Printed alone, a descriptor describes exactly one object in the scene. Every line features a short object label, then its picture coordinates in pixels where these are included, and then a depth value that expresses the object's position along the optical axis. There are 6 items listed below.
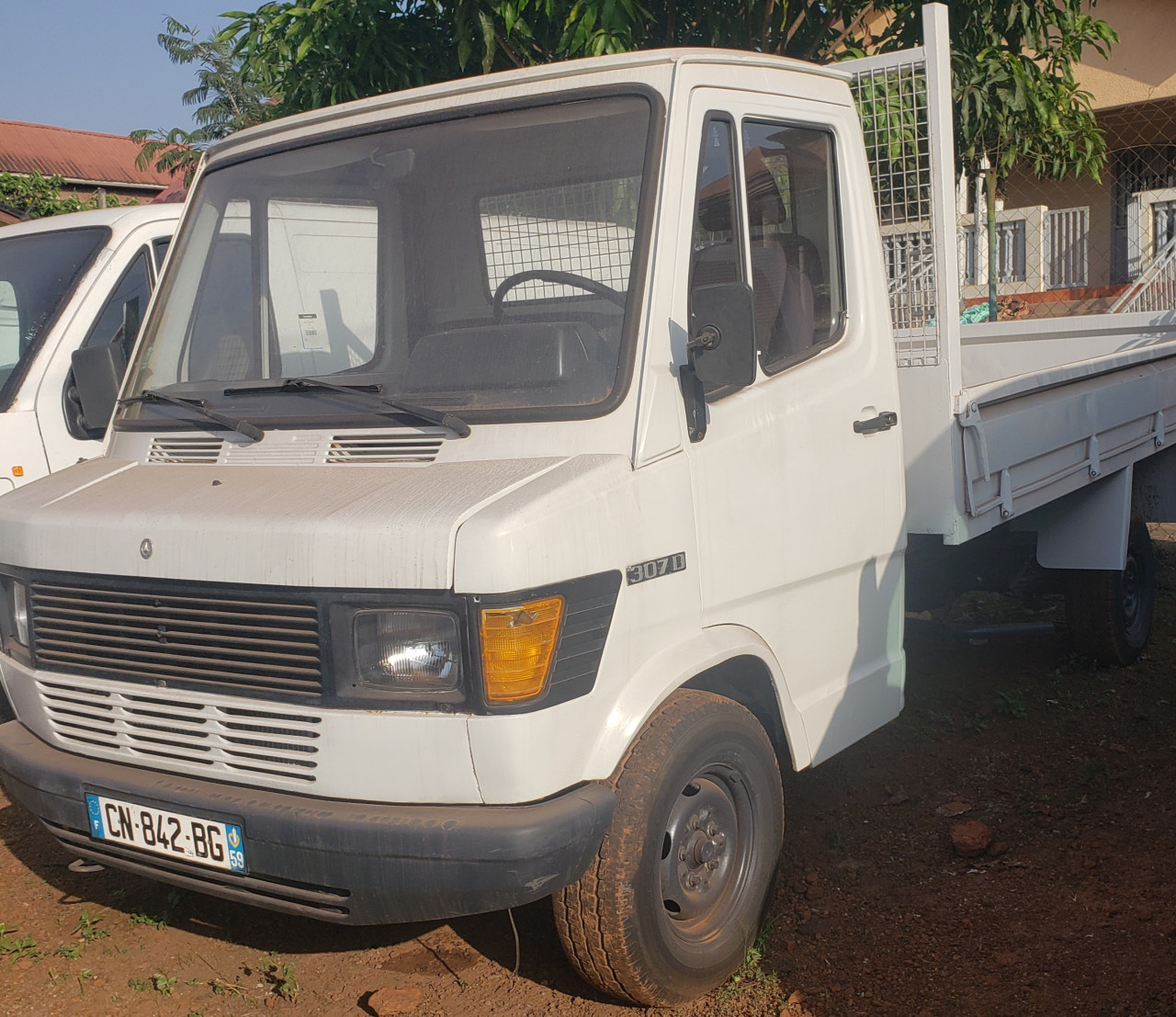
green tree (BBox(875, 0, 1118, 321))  6.62
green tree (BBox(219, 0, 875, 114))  6.59
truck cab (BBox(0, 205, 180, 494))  5.04
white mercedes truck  2.60
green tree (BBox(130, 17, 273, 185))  27.23
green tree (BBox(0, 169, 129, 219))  21.42
